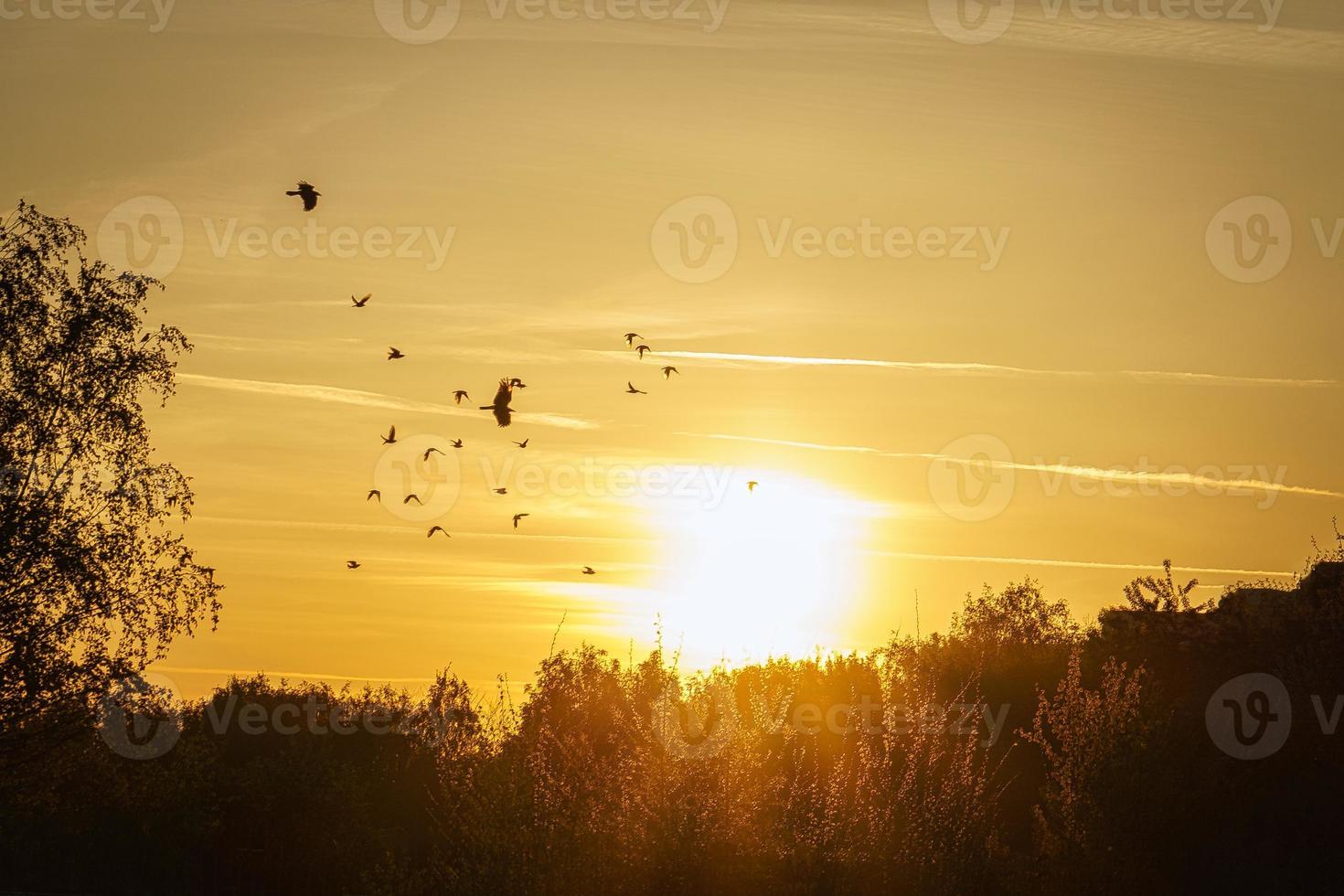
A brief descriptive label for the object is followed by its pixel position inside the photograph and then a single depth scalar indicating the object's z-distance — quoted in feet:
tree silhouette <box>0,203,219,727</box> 118.62
